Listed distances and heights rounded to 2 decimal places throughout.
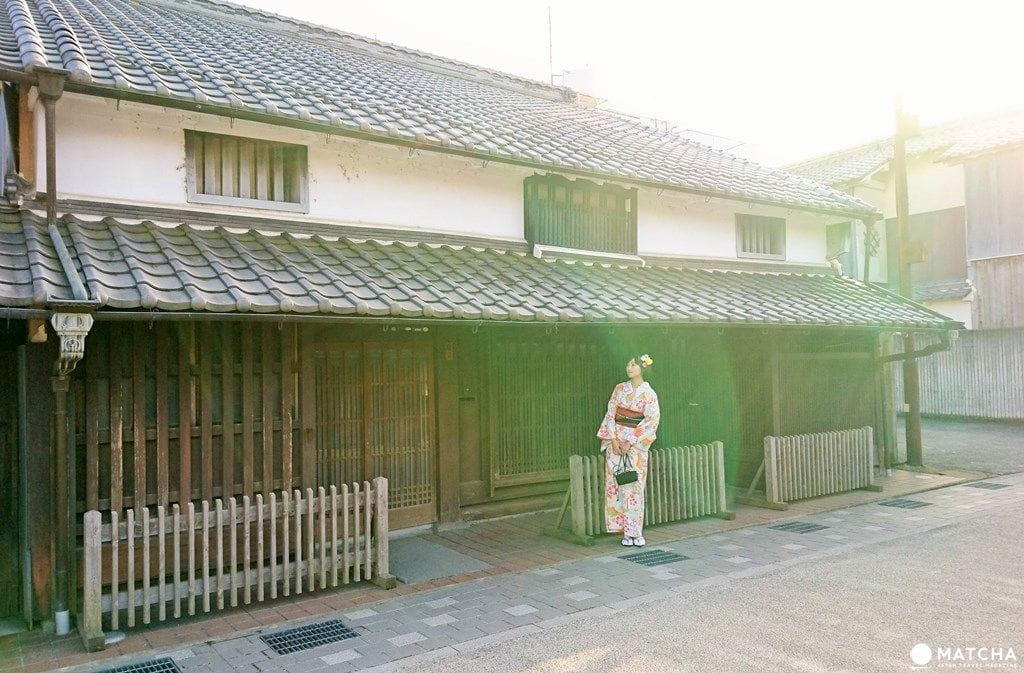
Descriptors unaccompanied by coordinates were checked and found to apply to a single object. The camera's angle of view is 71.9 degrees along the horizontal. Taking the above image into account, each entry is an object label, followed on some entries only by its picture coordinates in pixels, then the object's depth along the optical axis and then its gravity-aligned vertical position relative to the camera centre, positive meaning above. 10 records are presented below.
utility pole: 14.15 +1.64
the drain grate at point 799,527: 9.47 -2.47
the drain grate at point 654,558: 7.99 -2.41
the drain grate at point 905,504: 10.84 -2.50
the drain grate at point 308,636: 5.72 -2.33
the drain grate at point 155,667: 5.28 -2.30
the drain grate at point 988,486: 12.16 -2.52
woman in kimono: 8.67 -1.17
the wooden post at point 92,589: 5.64 -1.83
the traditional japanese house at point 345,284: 6.27 +0.79
